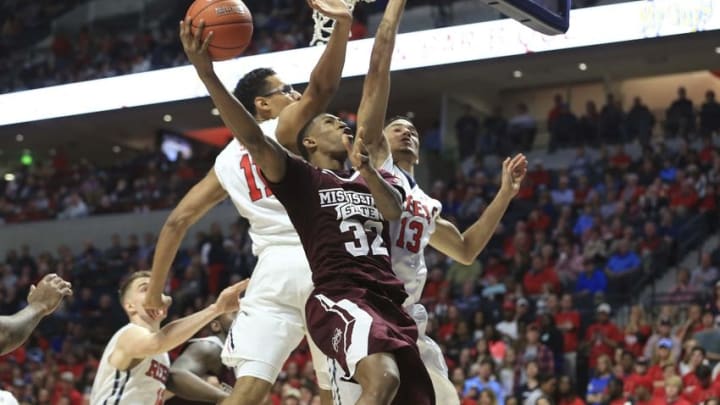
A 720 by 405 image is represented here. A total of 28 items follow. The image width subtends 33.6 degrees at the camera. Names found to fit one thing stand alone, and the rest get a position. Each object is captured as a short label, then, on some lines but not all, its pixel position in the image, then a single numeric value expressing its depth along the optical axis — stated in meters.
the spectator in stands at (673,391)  10.27
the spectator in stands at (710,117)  17.11
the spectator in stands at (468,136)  19.72
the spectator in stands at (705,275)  13.59
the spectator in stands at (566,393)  11.32
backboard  6.55
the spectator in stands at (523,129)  19.41
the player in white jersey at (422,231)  5.46
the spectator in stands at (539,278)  14.46
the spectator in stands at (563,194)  16.61
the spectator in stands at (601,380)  11.19
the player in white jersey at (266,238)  5.02
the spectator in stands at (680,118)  17.44
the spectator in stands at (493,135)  19.25
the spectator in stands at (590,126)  18.38
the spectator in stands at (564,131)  18.72
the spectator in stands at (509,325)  13.12
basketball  5.20
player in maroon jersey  4.50
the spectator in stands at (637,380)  10.88
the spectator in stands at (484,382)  11.77
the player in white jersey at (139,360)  5.96
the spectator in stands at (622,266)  14.35
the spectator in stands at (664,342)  11.45
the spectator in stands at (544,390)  11.21
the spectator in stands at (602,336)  12.25
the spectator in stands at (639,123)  17.73
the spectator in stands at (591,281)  14.32
